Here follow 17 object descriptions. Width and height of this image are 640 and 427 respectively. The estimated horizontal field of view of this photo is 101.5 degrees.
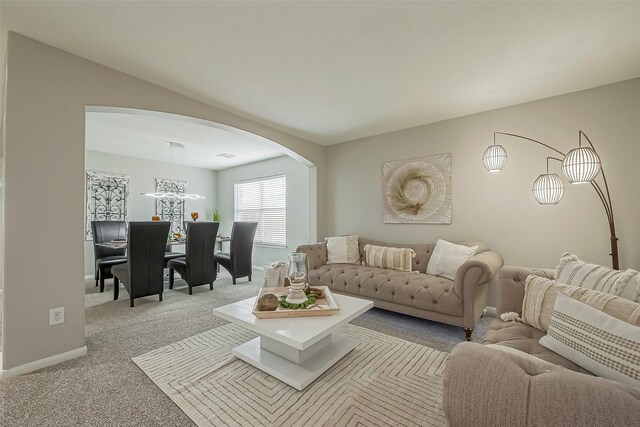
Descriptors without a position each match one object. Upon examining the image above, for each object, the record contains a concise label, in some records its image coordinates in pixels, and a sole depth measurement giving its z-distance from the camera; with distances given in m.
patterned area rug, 1.50
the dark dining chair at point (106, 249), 3.98
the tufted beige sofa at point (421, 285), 2.38
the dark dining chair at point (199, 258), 3.87
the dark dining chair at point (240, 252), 4.42
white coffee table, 1.68
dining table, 3.78
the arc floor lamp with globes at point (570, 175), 2.05
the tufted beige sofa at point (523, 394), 0.74
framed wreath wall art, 3.47
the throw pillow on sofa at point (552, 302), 1.23
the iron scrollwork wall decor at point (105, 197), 4.93
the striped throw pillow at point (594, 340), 1.01
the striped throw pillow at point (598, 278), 1.43
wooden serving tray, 1.87
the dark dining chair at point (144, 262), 3.26
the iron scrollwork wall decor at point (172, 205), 5.89
